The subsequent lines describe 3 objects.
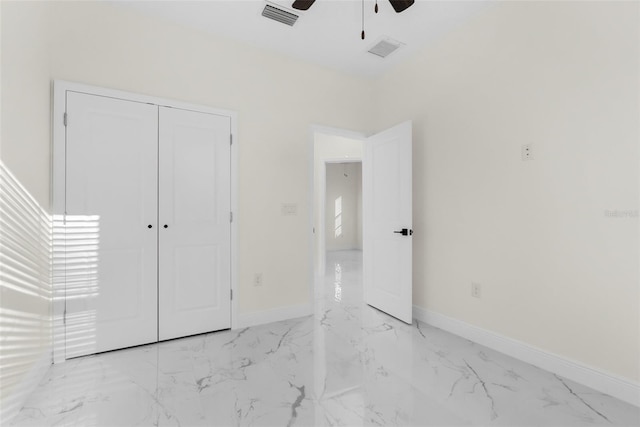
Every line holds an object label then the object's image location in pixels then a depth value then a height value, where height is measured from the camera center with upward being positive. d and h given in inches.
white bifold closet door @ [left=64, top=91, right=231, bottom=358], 90.2 -1.7
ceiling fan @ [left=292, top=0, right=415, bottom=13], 87.4 +63.7
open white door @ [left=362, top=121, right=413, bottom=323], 117.6 -2.1
